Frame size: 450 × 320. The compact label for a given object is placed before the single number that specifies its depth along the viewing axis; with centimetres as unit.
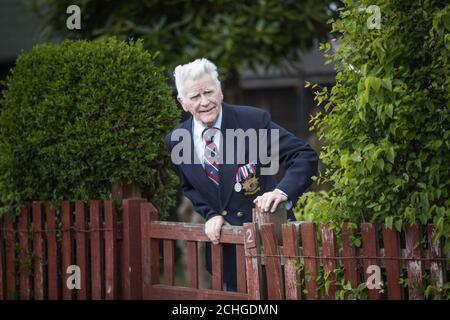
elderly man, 1057
